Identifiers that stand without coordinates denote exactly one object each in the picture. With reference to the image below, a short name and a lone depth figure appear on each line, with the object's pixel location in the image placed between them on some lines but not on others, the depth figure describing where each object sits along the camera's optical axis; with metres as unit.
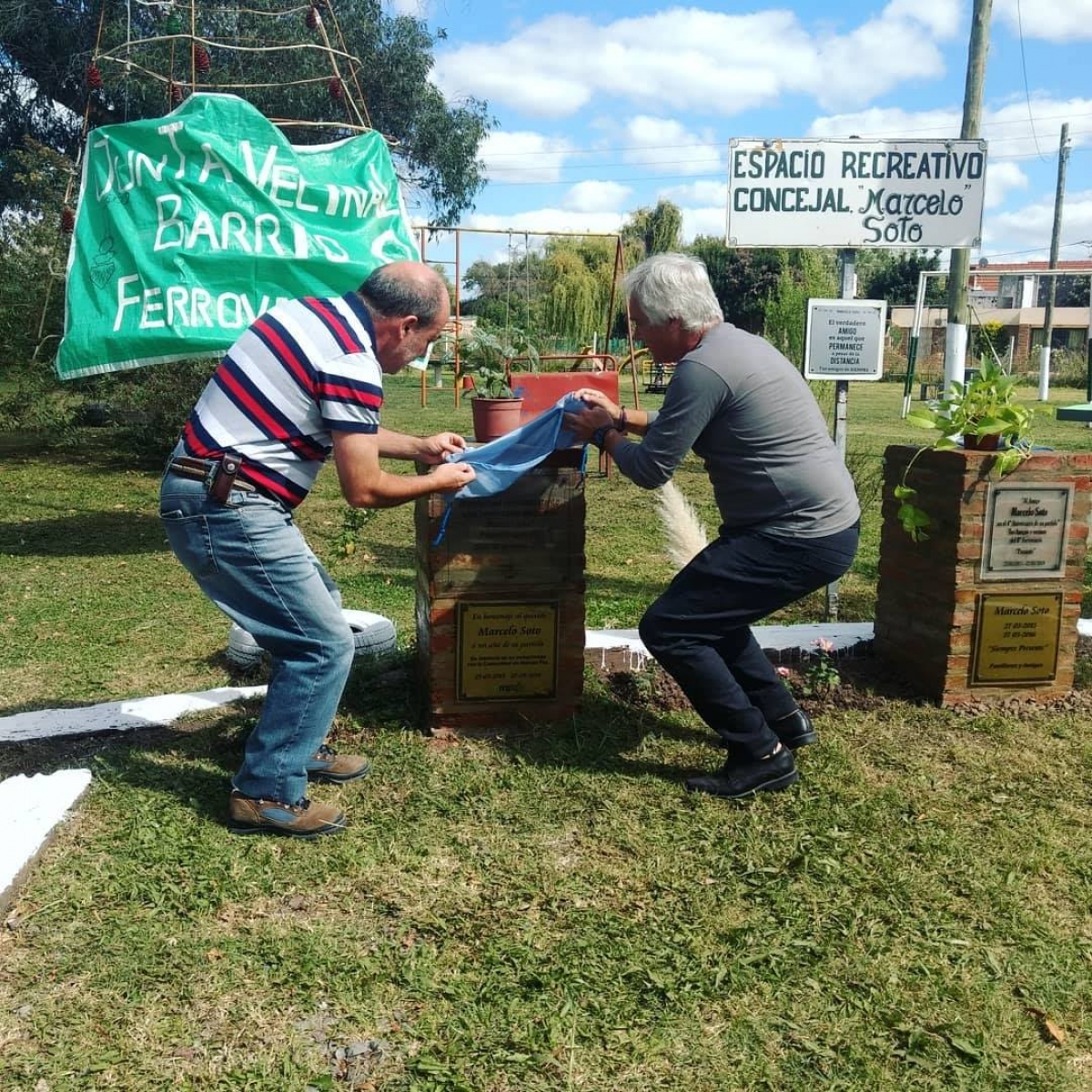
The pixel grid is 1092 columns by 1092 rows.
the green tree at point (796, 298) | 11.00
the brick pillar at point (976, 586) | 4.46
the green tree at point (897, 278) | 53.31
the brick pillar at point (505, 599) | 4.16
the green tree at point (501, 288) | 28.09
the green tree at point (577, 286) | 36.22
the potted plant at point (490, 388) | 4.59
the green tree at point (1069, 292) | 63.25
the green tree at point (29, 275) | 11.66
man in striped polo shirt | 3.19
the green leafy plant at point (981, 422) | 4.42
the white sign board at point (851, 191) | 5.62
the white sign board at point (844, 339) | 5.71
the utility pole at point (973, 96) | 8.55
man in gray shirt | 3.61
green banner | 6.68
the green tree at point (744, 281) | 48.88
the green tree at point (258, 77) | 16.41
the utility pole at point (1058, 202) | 26.12
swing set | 5.46
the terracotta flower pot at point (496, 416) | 4.57
